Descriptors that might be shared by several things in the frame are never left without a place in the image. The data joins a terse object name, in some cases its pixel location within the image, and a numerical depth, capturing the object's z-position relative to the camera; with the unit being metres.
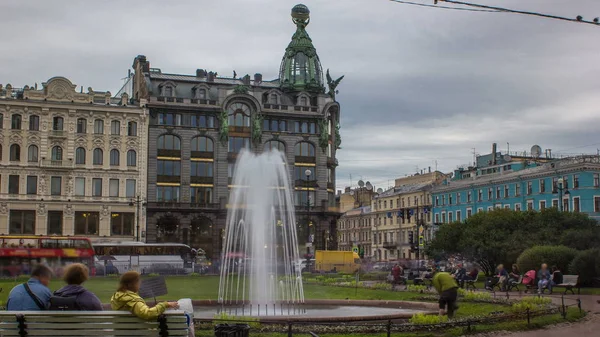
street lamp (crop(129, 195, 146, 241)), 77.62
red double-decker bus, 56.07
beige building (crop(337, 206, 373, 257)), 124.88
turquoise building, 76.12
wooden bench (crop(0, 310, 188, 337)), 9.27
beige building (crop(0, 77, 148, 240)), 74.88
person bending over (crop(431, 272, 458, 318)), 18.66
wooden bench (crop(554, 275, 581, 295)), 30.00
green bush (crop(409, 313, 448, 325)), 17.78
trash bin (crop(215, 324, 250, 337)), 12.23
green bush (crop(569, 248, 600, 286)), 34.78
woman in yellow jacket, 9.31
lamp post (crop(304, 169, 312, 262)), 64.59
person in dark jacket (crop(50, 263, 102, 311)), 9.71
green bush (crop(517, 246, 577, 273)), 36.84
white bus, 59.06
